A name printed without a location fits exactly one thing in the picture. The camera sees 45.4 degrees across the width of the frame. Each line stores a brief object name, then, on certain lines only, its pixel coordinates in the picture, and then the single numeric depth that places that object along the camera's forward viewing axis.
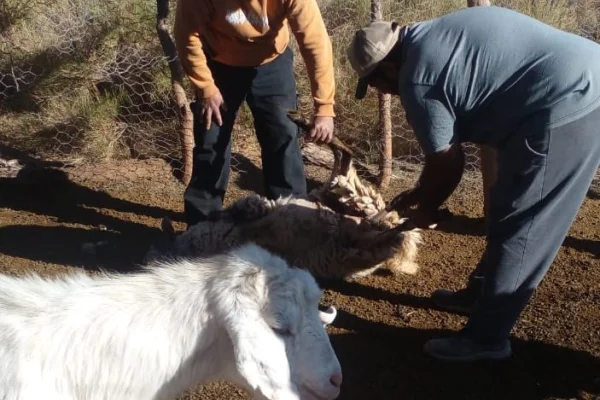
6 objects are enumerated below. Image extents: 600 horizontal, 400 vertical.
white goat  2.18
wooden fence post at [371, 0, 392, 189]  6.15
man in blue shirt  3.04
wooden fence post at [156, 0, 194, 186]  6.16
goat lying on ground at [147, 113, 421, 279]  4.55
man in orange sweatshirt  4.34
